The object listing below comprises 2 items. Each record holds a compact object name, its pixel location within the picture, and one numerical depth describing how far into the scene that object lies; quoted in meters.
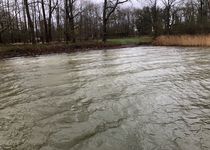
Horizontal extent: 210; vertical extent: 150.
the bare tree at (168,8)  23.29
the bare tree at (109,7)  17.72
